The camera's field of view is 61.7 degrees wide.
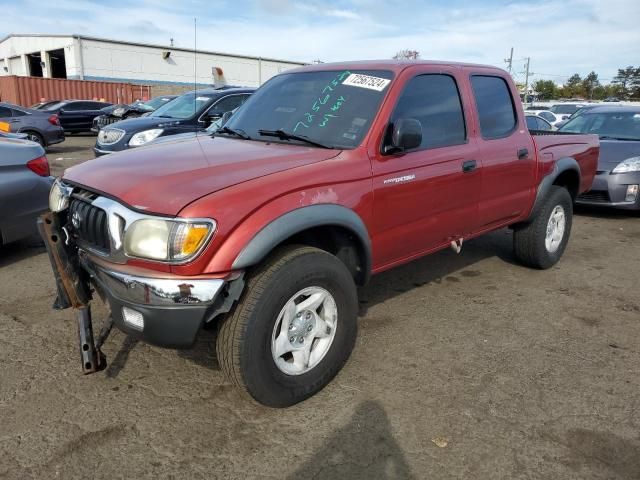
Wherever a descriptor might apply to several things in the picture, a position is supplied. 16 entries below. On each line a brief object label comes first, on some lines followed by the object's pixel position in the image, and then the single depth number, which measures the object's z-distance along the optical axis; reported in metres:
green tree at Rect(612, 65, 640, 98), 77.31
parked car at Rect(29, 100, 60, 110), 21.44
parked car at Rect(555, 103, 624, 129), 9.40
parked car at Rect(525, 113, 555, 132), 9.34
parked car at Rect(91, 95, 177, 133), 15.53
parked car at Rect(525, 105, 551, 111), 27.48
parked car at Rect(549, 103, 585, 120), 23.62
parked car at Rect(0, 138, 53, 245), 4.86
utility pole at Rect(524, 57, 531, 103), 55.25
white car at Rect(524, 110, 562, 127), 18.90
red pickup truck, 2.48
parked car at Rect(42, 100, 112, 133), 20.77
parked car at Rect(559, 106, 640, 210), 7.50
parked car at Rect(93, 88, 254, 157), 8.21
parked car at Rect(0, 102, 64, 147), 14.77
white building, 32.81
